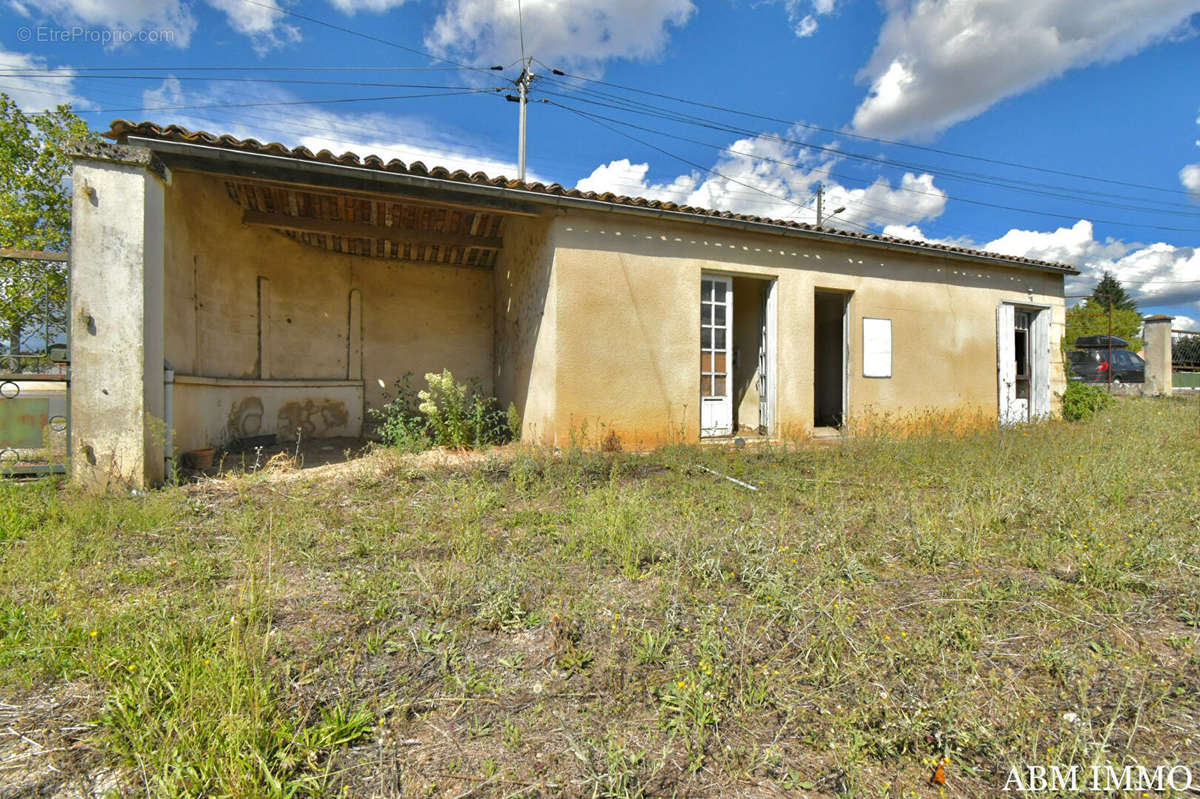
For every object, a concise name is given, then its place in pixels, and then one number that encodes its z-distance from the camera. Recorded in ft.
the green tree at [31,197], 28.71
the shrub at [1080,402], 29.27
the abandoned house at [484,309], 13.87
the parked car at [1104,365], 48.29
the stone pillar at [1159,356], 45.73
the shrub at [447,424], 20.12
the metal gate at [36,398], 13.24
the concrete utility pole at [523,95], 48.26
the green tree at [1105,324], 59.26
